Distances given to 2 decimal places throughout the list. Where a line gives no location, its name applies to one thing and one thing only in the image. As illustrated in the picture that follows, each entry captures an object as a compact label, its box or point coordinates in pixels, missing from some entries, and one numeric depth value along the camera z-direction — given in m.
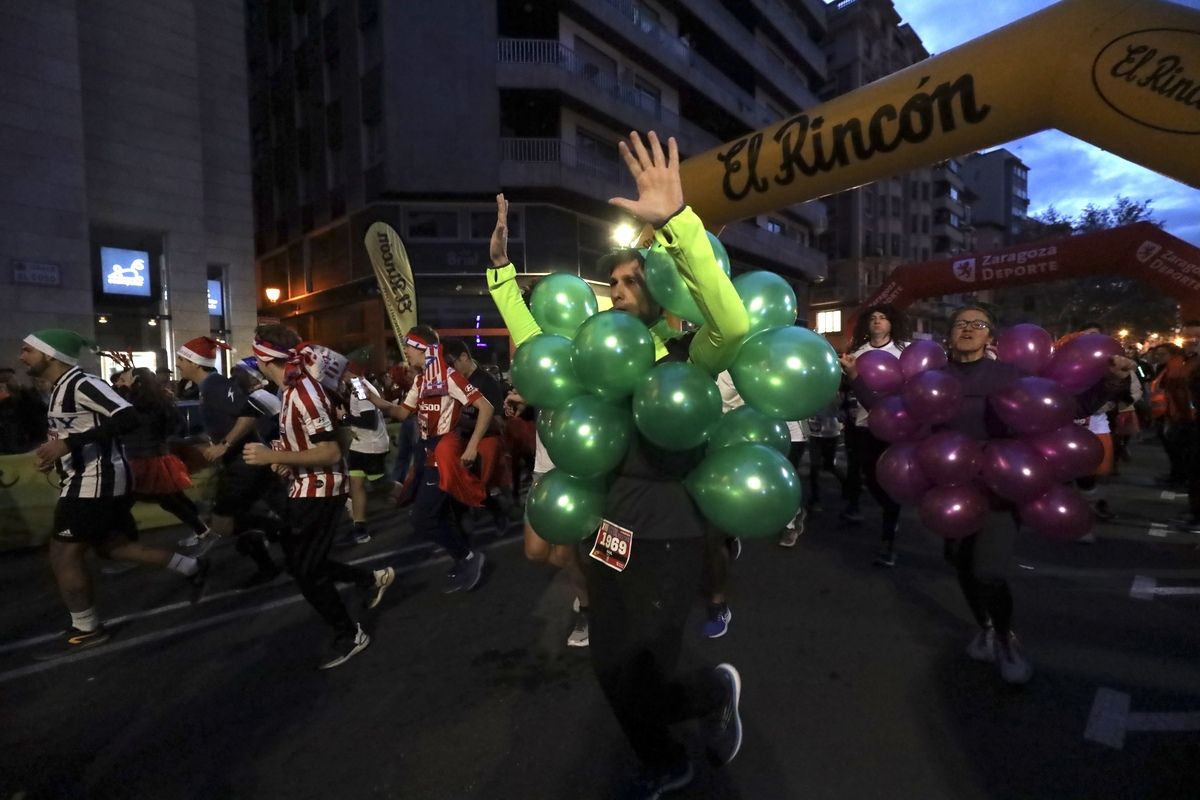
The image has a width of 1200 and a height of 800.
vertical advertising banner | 9.45
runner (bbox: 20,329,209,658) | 3.84
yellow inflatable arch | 2.62
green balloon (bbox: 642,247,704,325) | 2.08
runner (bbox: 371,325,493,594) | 4.57
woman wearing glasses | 3.15
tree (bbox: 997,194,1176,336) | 25.86
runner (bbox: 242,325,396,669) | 3.51
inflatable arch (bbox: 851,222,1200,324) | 7.57
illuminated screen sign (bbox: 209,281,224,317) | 16.72
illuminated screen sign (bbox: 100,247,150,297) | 14.02
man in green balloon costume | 1.96
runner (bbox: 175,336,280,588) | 4.99
